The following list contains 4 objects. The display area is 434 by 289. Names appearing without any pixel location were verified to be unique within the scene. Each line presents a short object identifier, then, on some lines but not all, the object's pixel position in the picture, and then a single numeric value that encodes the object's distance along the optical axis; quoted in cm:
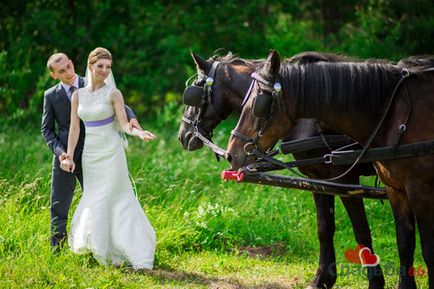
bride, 1270
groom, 1312
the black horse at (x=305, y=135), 1205
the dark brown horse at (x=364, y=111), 994
